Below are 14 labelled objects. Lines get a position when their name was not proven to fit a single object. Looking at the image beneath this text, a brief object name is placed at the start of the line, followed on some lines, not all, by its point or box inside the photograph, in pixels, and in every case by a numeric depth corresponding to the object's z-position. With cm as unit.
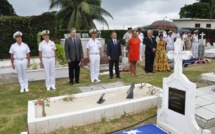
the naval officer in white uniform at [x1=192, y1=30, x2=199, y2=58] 1300
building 2663
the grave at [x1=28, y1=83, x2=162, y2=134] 408
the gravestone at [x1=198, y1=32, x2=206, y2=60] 1234
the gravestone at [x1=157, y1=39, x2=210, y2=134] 358
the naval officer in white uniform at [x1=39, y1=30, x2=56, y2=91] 646
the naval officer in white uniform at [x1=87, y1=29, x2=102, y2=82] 734
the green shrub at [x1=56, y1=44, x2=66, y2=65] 919
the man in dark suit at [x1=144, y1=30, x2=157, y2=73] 869
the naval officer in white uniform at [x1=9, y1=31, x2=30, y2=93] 630
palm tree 2259
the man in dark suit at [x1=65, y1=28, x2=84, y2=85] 683
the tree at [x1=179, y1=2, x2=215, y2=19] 3572
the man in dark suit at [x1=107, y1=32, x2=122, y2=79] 767
